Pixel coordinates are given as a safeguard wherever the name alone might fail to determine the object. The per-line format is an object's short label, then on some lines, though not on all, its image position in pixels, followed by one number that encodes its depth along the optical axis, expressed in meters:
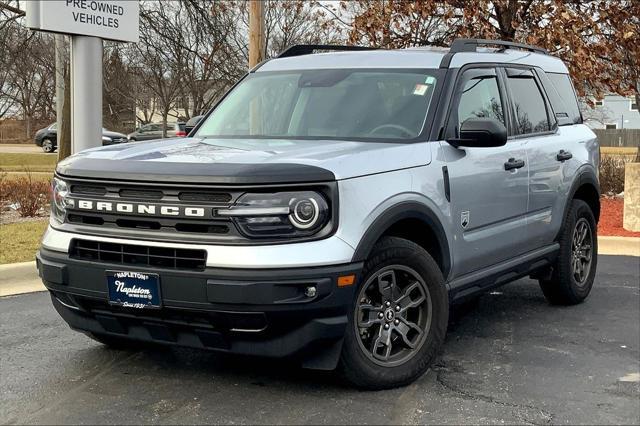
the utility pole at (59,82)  15.14
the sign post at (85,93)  8.85
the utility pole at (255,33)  11.88
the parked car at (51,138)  31.92
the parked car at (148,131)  35.53
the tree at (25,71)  15.94
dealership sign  8.27
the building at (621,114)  57.96
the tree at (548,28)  12.24
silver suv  3.70
